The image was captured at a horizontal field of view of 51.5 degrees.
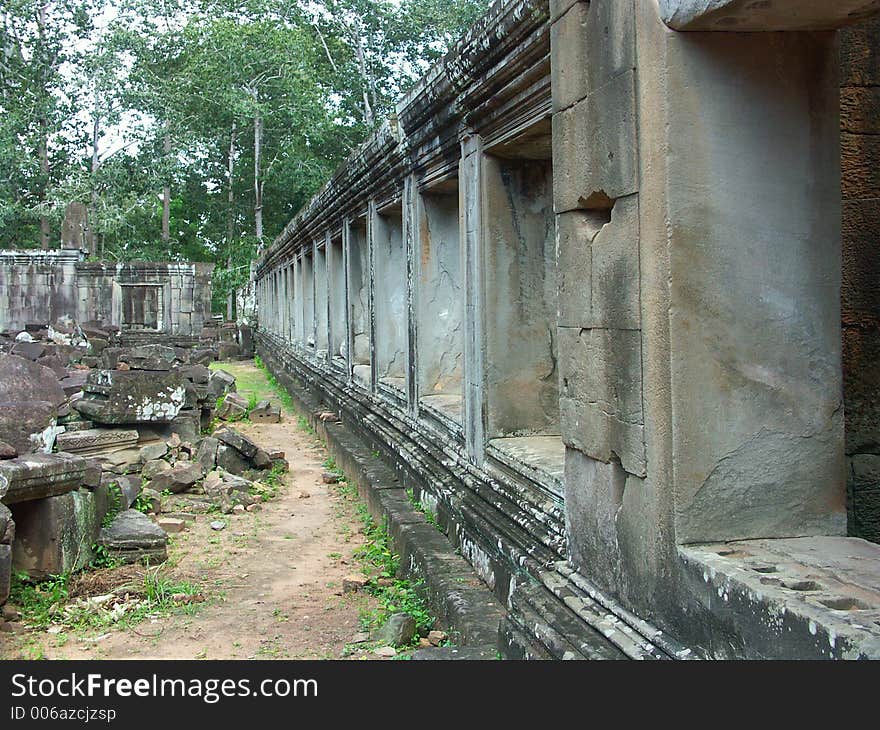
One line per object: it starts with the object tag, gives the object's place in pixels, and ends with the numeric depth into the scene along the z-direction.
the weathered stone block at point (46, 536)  5.31
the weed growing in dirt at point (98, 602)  4.86
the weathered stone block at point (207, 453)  8.52
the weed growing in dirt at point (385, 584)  4.80
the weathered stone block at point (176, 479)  7.83
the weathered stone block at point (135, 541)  5.85
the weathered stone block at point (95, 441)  8.11
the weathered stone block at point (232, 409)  12.83
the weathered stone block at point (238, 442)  8.73
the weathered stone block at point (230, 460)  8.67
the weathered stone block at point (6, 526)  4.73
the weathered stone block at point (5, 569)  4.80
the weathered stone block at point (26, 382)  6.77
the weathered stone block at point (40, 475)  5.08
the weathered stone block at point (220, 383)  13.59
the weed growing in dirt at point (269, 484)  8.08
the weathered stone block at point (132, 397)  8.78
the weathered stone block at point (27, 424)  5.80
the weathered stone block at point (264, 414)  12.84
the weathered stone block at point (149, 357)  11.58
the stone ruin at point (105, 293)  28.58
